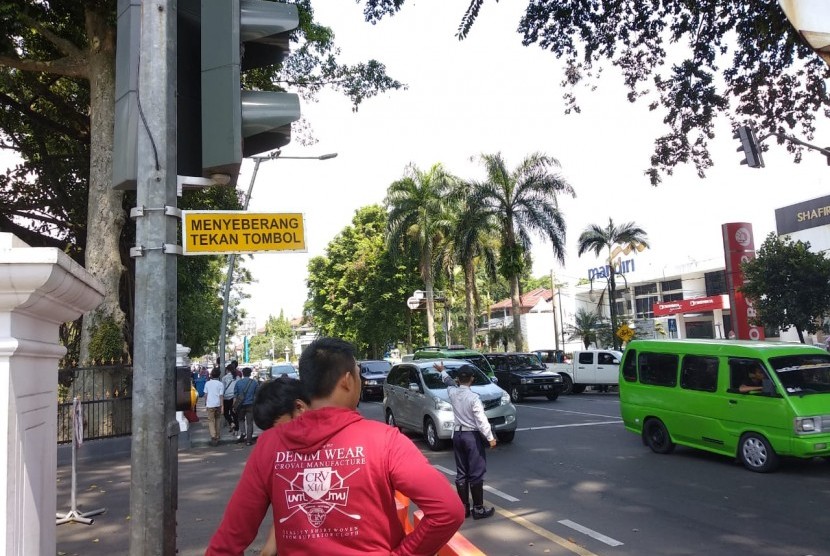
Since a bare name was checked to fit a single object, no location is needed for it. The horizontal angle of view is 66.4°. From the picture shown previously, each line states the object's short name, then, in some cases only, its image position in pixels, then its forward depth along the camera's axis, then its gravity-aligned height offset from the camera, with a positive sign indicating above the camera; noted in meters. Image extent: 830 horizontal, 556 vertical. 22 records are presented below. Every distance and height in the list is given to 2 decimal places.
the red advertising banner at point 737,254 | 37.22 +4.46
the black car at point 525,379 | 21.11 -1.35
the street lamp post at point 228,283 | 20.28 +2.35
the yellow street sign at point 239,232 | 3.15 +0.61
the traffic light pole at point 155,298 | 2.73 +0.26
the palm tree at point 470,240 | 30.33 +4.98
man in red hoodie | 1.94 -0.46
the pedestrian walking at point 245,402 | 13.89 -1.12
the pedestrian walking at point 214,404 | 14.02 -1.13
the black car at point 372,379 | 25.42 -1.33
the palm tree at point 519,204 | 29.52 +6.35
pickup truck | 24.39 -1.32
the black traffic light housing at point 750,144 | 10.23 +2.96
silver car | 12.06 -1.21
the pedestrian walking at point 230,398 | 15.96 -1.17
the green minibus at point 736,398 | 8.59 -1.02
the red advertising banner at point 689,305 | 49.05 +2.09
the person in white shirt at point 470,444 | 7.09 -1.16
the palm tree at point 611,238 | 34.41 +5.27
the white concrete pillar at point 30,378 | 2.05 -0.06
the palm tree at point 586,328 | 40.56 +0.54
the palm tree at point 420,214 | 34.69 +7.14
